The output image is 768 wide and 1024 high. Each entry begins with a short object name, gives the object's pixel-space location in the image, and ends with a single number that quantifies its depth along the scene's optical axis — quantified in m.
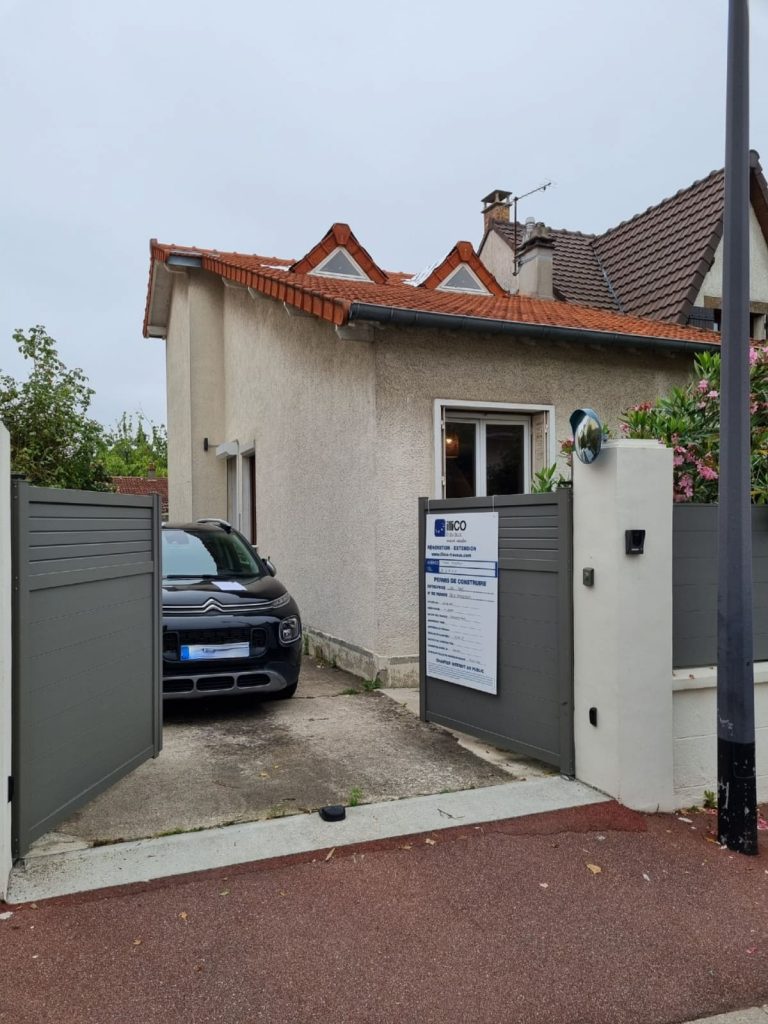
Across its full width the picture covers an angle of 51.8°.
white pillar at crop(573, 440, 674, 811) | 4.53
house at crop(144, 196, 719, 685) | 7.67
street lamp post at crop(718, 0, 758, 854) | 4.03
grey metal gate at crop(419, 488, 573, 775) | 4.91
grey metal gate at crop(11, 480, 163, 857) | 3.76
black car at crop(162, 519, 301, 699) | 6.18
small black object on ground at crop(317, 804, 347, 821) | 4.25
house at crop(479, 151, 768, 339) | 13.23
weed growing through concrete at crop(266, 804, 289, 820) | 4.31
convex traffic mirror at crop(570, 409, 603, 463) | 4.56
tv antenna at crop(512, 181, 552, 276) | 15.85
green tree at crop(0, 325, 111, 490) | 17.28
